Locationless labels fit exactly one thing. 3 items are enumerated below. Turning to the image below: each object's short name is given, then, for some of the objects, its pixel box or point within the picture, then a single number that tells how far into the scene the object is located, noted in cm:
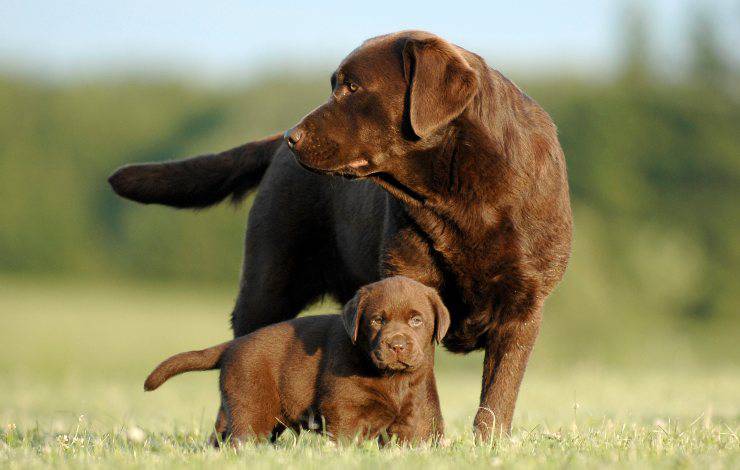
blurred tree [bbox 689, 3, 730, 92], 6631
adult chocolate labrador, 930
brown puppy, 864
